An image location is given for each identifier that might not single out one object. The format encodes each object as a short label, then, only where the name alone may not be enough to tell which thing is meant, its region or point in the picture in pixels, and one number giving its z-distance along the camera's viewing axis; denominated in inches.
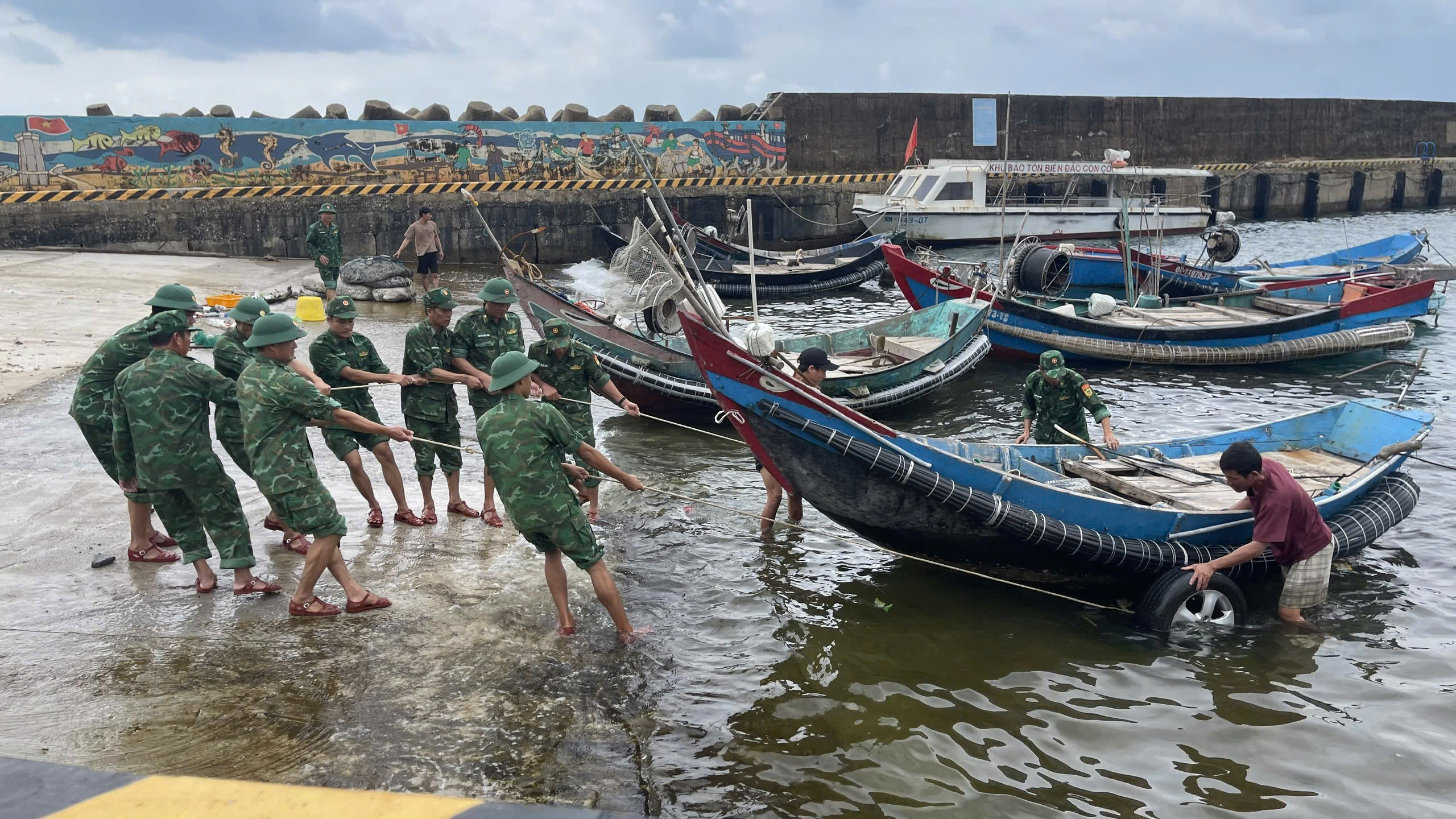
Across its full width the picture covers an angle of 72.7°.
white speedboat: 1072.2
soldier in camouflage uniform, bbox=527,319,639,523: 292.2
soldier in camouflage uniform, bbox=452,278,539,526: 291.4
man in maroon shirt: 228.5
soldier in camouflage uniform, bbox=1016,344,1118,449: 307.9
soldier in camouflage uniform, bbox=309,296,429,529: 268.4
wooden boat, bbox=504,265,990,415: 431.8
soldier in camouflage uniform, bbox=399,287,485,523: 279.6
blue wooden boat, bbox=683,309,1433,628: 243.4
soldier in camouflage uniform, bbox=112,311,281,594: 218.5
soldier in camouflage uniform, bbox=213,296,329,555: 250.2
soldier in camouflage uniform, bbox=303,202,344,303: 636.7
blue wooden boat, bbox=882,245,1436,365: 578.2
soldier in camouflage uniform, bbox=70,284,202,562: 244.1
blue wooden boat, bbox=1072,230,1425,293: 767.1
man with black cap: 269.1
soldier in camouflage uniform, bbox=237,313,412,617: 210.5
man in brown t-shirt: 691.4
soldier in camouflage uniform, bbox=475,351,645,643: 204.2
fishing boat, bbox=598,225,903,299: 852.0
